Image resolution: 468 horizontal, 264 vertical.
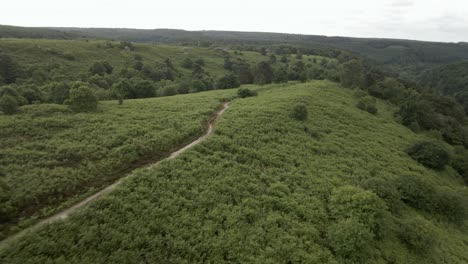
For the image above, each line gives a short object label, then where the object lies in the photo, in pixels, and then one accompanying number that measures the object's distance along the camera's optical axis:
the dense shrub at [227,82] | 66.69
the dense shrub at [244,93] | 51.71
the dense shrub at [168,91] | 55.38
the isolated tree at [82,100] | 33.00
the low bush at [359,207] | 19.83
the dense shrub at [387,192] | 23.88
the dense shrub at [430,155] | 36.88
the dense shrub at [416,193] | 25.84
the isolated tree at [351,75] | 70.83
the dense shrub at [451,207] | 26.12
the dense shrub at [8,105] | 28.31
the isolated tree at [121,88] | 46.31
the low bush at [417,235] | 20.22
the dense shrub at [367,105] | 53.69
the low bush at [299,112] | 39.09
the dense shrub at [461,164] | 39.03
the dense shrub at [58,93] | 37.75
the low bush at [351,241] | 17.33
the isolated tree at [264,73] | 73.25
